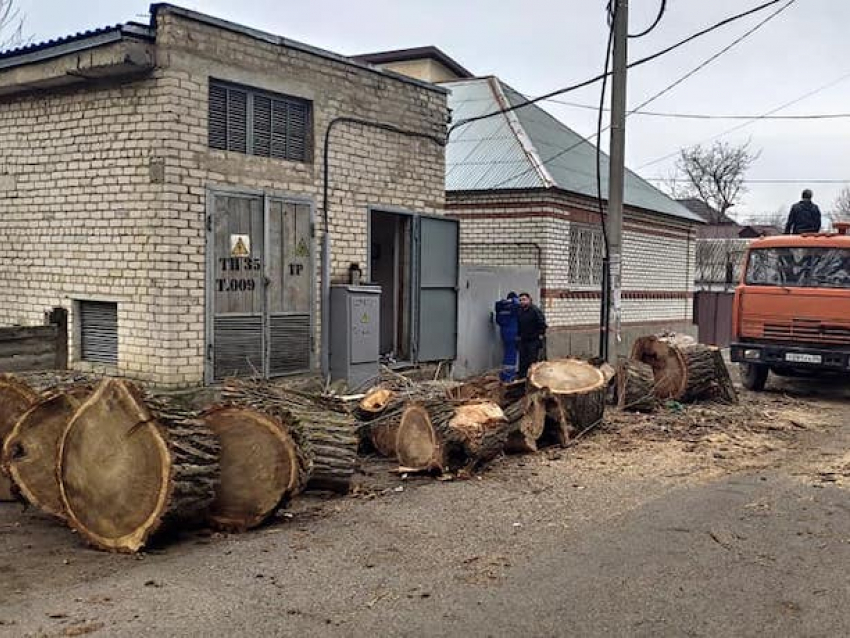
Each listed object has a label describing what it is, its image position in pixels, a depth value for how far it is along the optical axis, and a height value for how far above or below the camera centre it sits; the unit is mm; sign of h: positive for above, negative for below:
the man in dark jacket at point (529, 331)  13711 -721
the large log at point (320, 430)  6898 -1177
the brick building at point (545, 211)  16359 +1430
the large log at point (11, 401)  6793 -937
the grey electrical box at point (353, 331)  10789 -598
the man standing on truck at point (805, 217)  14430 +1149
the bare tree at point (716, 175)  54938 +6995
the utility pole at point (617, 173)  12195 +1536
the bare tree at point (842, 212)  61603 +5719
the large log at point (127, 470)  5512 -1197
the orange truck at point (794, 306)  12852 -277
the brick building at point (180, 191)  9094 +980
